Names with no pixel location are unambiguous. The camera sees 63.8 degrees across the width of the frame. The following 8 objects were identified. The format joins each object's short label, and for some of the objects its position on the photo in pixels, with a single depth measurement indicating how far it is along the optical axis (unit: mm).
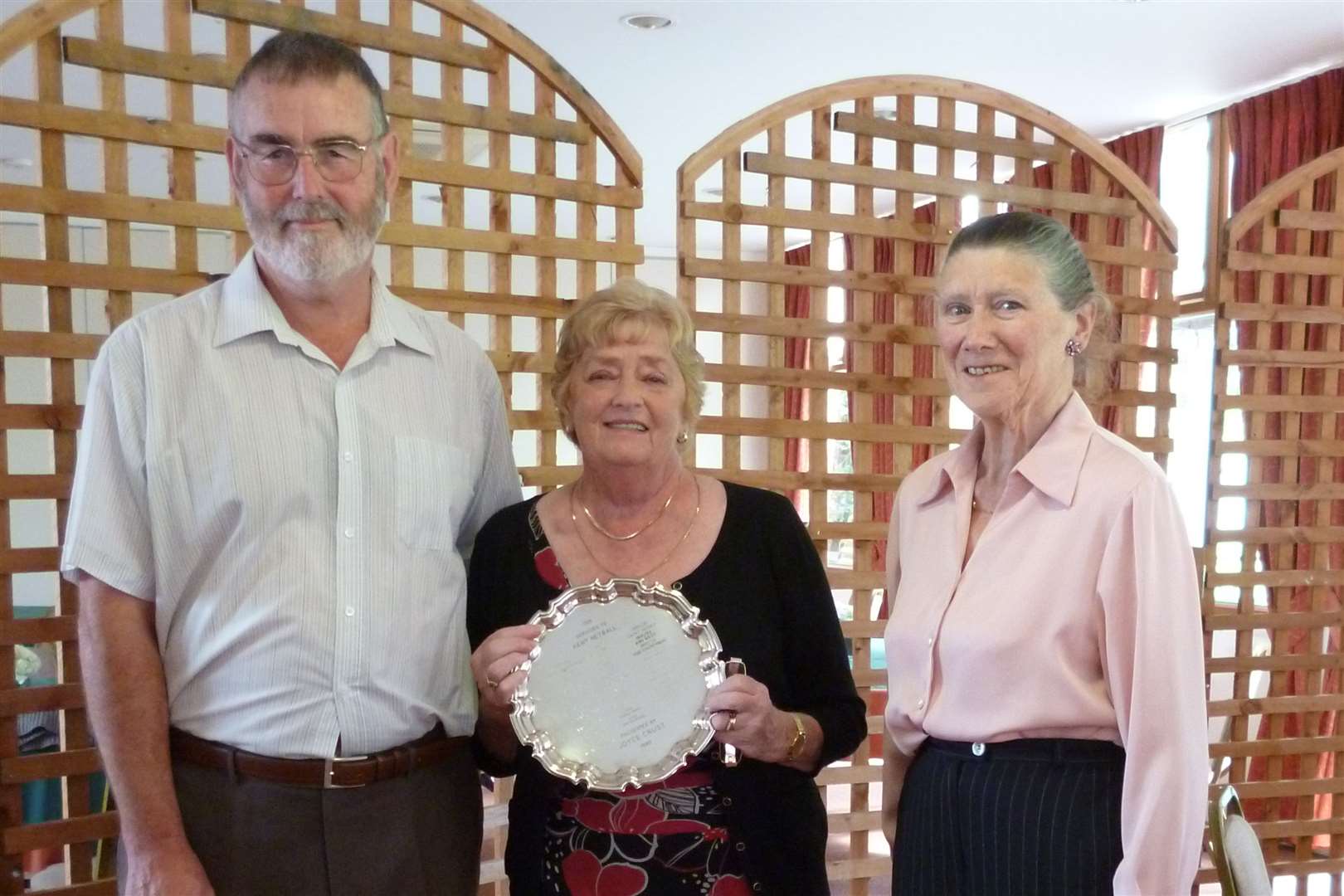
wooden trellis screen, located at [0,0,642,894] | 2053
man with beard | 1501
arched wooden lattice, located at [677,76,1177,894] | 2744
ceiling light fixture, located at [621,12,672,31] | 4184
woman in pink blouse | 1366
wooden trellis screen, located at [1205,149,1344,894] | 3285
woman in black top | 1604
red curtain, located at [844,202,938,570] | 3057
